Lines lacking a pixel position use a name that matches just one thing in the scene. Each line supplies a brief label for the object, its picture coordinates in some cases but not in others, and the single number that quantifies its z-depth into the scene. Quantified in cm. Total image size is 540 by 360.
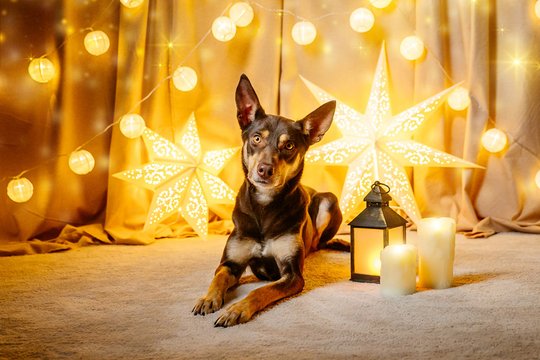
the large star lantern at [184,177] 315
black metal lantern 220
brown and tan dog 219
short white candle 203
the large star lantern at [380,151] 315
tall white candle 213
